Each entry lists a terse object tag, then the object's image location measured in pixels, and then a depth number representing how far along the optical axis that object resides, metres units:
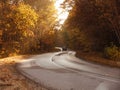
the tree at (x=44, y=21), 54.69
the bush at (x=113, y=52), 23.56
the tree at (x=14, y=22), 35.97
